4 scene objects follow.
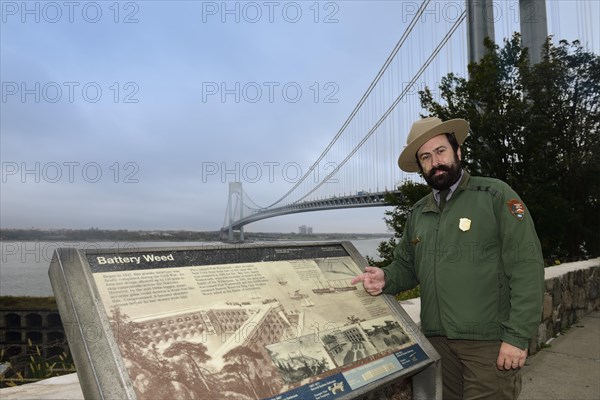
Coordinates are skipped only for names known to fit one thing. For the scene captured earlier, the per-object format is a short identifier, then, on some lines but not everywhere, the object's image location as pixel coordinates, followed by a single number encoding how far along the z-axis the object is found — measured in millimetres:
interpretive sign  1057
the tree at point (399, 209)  9305
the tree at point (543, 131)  8945
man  1547
